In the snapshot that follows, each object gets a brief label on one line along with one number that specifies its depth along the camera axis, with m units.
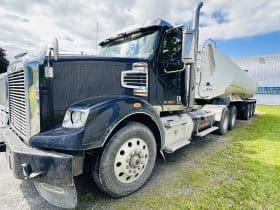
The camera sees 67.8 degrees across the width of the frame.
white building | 25.66
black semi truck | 2.28
